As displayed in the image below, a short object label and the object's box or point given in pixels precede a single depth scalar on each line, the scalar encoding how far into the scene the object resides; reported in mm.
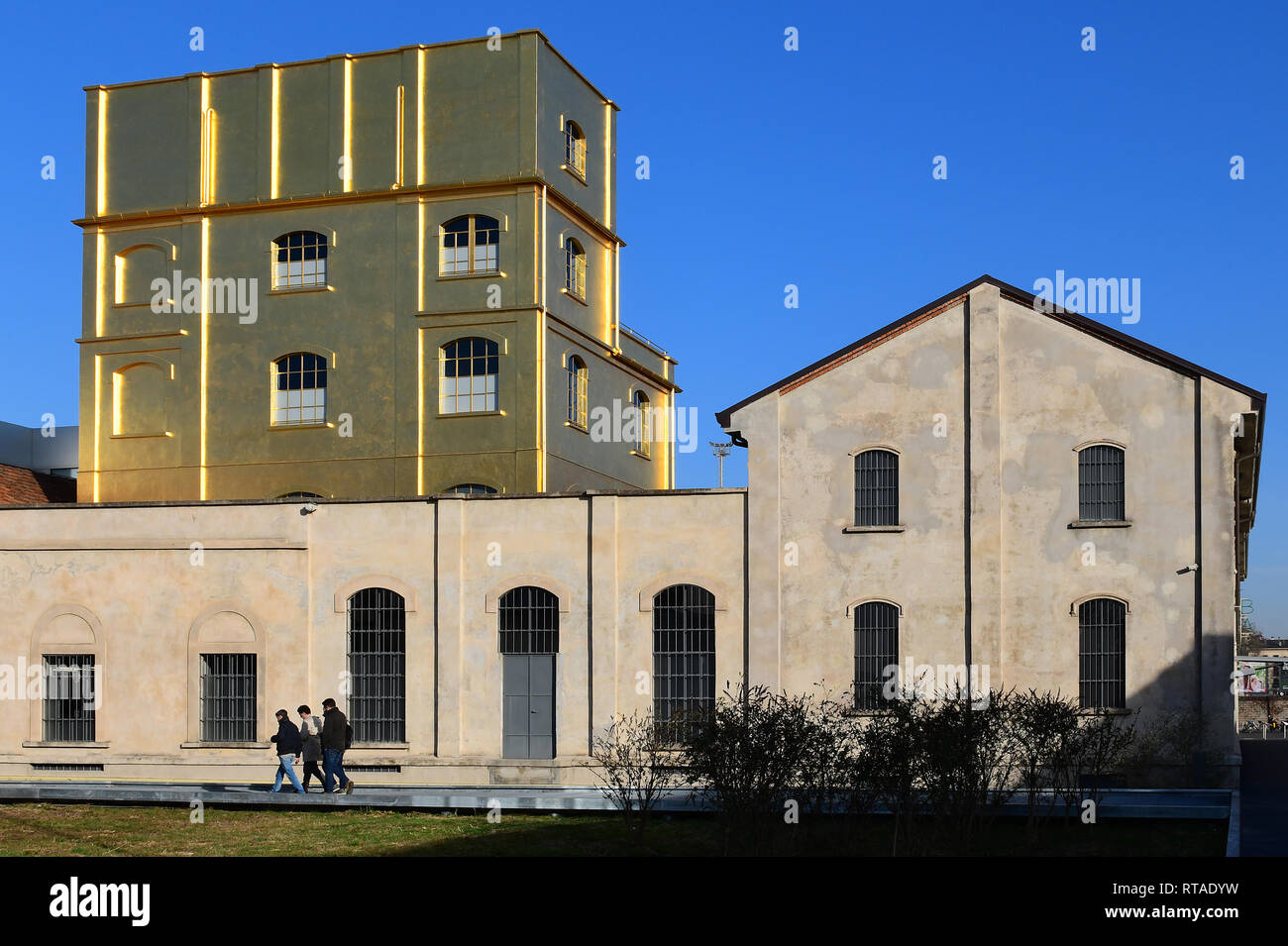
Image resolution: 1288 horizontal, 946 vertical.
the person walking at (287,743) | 27266
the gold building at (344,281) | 37938
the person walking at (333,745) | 27234
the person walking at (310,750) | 27766
